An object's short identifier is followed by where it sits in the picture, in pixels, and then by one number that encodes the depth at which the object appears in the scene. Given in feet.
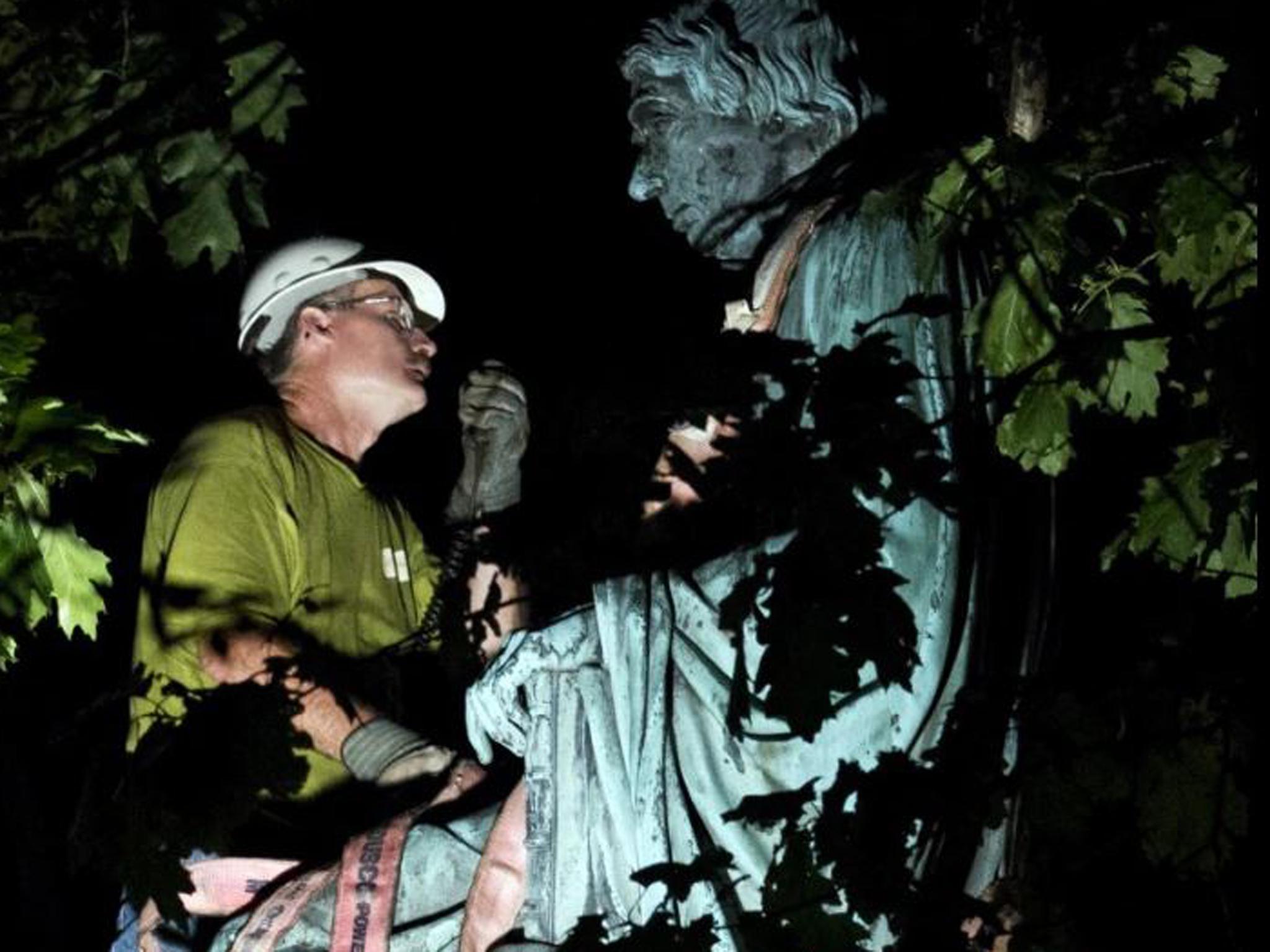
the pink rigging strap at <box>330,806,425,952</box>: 23.13
